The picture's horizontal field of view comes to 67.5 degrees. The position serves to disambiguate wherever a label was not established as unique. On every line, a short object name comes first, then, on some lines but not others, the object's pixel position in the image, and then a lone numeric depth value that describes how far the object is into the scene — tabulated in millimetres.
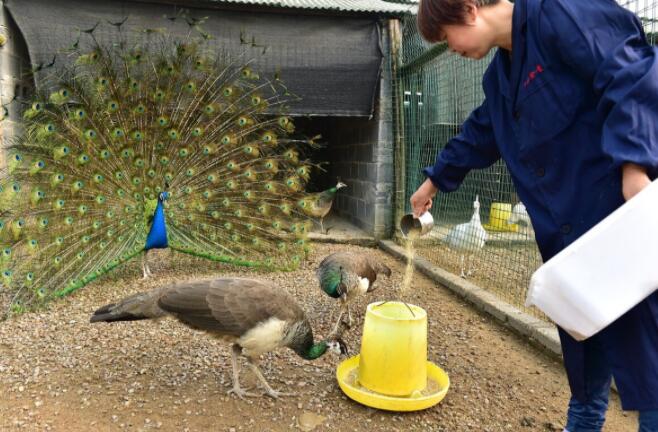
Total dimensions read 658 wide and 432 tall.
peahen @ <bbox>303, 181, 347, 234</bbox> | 6896
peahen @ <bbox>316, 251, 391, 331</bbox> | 3826
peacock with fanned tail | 4547
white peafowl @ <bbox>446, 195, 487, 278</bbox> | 5176
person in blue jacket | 1338
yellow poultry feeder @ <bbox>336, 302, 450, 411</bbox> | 2682
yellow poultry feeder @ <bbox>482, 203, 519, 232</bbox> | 5102
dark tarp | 6145
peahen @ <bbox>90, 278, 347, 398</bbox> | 2760
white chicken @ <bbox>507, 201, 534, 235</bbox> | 4832
